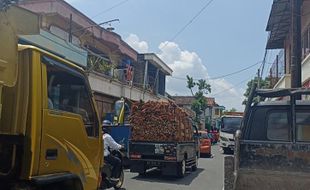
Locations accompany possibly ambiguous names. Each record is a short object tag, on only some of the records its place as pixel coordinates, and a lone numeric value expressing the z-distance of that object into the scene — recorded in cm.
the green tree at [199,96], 3241
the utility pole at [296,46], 693
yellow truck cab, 222
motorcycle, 555
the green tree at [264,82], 2047
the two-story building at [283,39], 1085
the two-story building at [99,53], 1083
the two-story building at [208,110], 3853
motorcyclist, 600
